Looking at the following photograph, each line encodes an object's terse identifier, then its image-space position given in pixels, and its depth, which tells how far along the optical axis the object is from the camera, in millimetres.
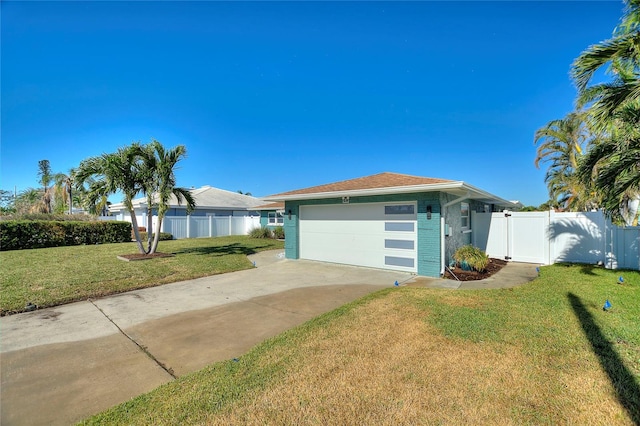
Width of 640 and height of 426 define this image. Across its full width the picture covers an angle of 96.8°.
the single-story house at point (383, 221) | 8609
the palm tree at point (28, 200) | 34659
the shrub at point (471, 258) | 9016
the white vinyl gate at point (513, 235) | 10828
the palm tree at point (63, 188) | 32062
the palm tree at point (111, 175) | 11594
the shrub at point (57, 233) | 14875
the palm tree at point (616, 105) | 5859
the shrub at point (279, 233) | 21906
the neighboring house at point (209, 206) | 23141
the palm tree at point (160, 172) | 12250
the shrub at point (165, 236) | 20594
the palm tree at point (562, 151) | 16438
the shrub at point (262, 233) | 22531
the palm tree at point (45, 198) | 33719
